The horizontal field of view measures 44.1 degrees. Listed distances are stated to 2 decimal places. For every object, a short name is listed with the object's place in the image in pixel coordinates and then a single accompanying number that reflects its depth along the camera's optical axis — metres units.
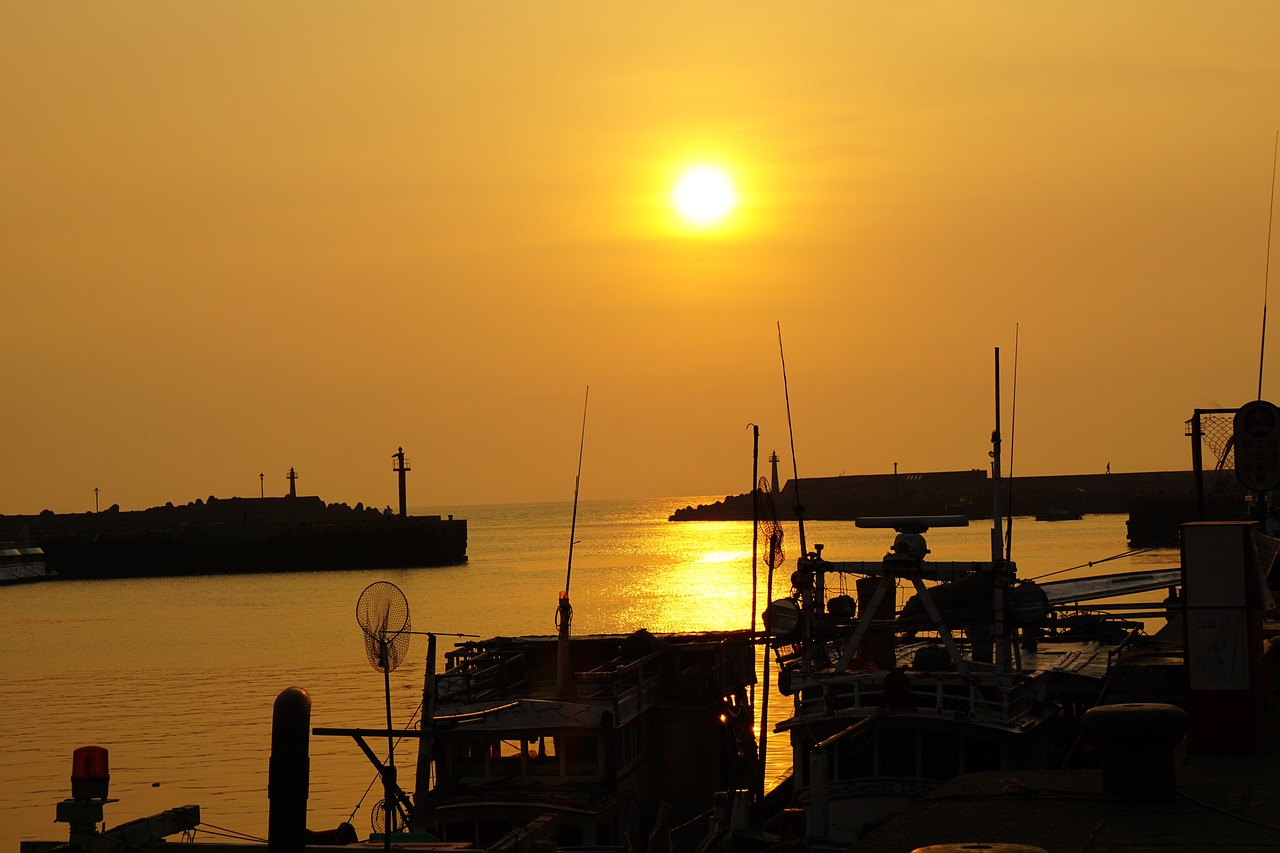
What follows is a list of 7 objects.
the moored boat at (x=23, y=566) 177.50
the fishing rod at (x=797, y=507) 32.46
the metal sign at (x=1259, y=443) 30.20
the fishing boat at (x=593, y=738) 26.42
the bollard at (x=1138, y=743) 13.78
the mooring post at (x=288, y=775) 17.05
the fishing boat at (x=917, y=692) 23.03
